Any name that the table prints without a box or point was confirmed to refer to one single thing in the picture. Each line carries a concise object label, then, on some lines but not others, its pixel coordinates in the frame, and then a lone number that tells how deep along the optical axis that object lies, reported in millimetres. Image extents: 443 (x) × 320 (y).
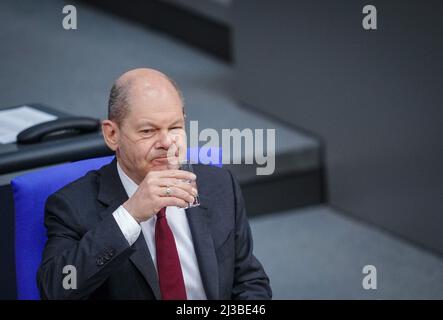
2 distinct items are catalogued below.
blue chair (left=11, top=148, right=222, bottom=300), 10510
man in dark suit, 10312
